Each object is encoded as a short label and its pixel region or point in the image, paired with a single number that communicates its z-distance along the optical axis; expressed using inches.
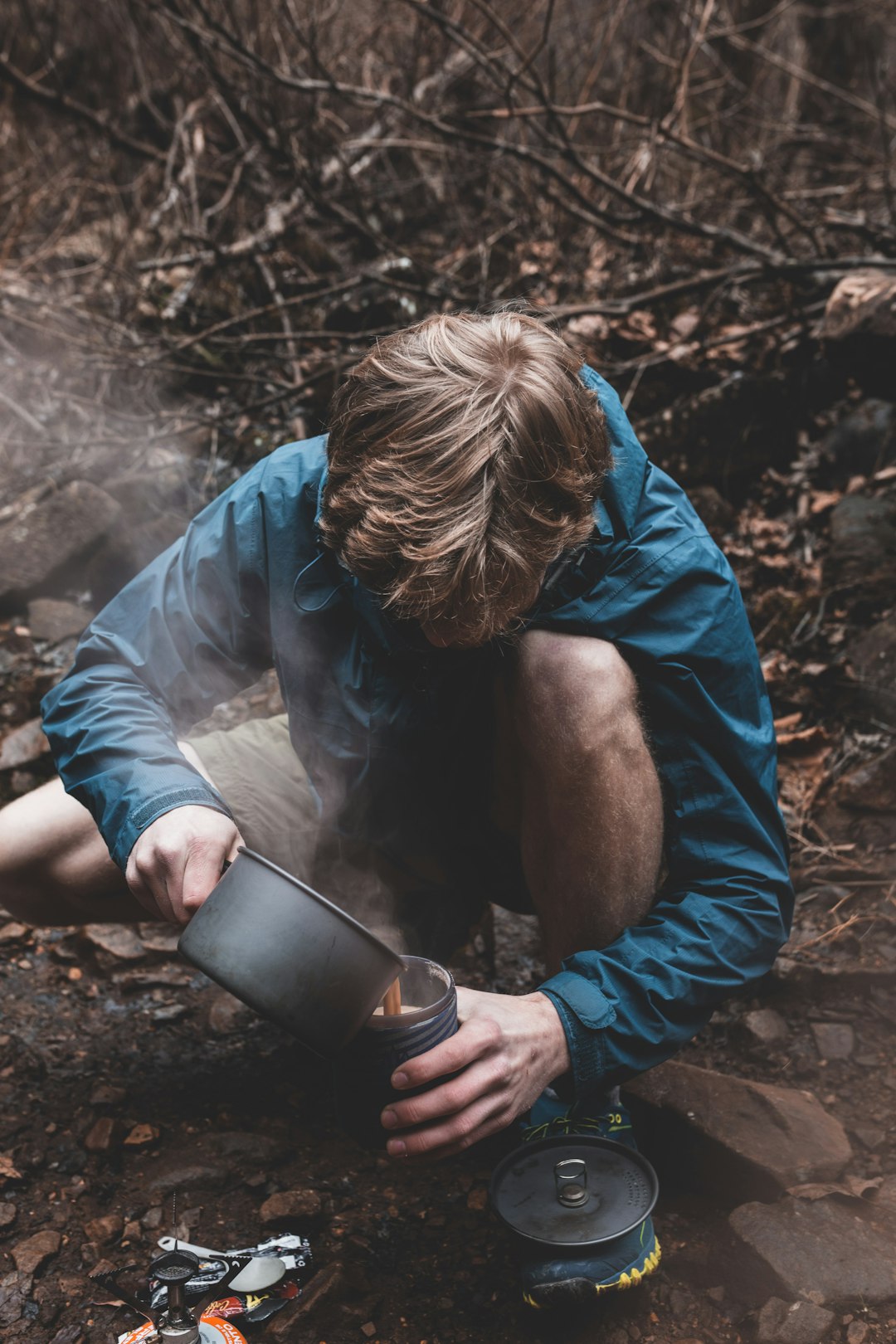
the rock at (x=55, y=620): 139.5
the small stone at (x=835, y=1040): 85.0
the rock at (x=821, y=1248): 61.9
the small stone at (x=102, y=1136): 74.9
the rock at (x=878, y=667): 108.2
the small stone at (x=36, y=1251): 65.3
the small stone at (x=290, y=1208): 69.2
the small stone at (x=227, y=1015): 90.0
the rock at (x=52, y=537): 141.9
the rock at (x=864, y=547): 121.9
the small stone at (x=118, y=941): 97.1
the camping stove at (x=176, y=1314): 55.1
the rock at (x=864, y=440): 133.3
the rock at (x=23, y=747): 116.0
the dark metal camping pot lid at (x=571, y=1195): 59.1
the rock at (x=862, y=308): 122.6
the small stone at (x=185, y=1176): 72.6
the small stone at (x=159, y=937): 98.0
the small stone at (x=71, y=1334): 61.0
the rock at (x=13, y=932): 97.3
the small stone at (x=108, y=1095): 79.3
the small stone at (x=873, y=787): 101.6
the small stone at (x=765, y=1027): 86.7
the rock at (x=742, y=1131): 71.9
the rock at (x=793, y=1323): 59.4
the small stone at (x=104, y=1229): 68.4
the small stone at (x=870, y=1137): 75.3
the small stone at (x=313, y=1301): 60.5
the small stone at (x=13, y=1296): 62.4
